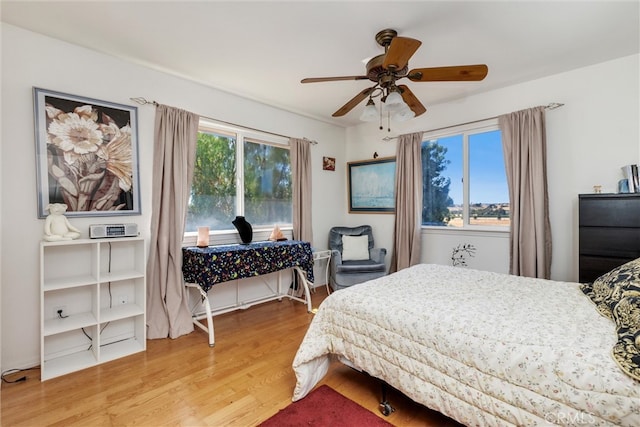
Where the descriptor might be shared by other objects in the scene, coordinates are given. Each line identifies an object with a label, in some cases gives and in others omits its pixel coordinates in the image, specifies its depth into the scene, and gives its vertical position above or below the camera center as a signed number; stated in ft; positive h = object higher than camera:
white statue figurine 7.12 -0.36
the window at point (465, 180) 11.07 +1.17
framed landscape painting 13.98 +1.20
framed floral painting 7.43 +1.54
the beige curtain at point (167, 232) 8.99 -0.66
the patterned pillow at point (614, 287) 4.73 -1.38
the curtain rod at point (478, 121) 9.49 +3.35
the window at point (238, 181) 10.55 +1.16
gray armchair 12.27 -2.34
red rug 5.38 -3.93
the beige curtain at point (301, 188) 12.92 +0.97
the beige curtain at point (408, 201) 12.54 +0.33
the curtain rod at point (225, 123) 8.86 +3.26
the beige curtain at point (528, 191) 9.58 +0.56
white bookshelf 7.30 -2.54
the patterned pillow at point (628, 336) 3.37 -1.67
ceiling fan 5.76 +2.98
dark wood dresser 7.59 -0.65
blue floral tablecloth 8.77 -1.66
